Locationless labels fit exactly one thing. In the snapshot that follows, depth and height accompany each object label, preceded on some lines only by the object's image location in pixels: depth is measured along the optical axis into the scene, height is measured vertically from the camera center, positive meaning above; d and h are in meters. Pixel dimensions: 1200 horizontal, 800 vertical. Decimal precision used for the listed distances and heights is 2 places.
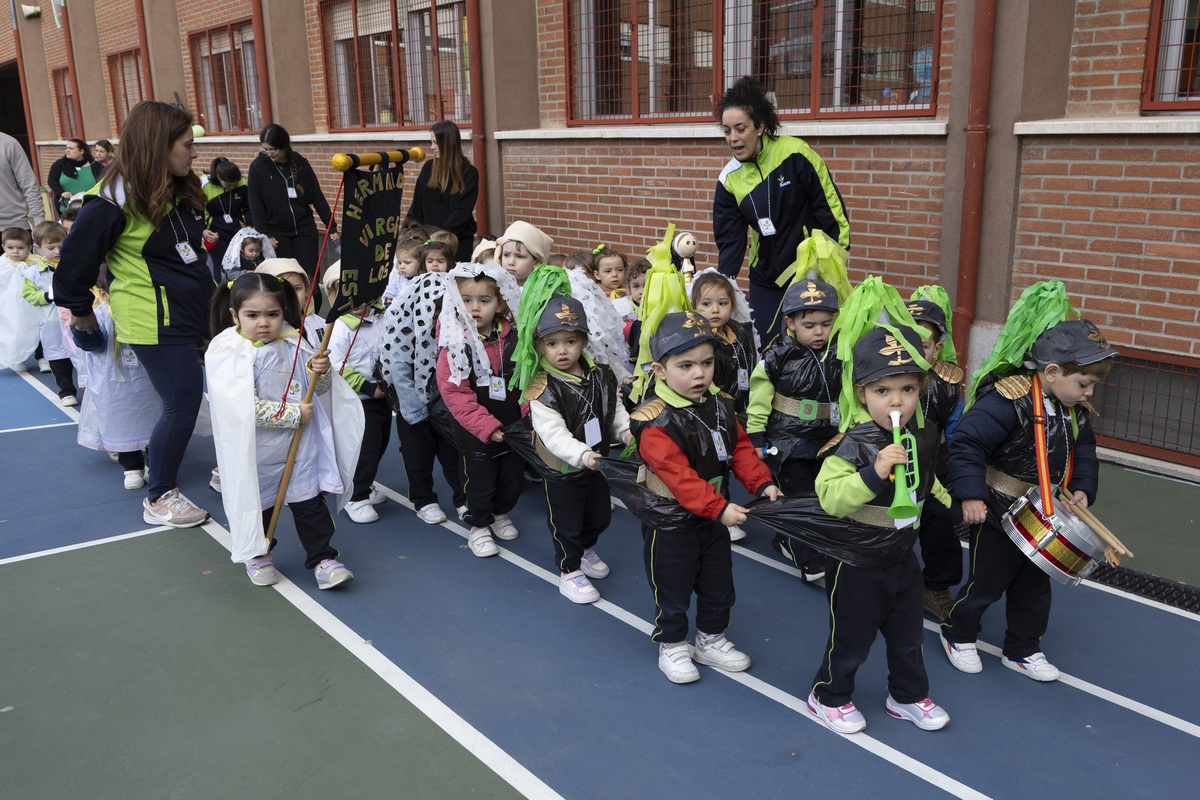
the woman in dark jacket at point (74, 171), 13.23 +0.08
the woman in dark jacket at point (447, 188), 7.63 -0.16
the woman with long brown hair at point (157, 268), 4.55 -0.48
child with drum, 3.42 -1.09
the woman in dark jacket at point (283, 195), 8.42 -0.21
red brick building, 5.57 +0.27
